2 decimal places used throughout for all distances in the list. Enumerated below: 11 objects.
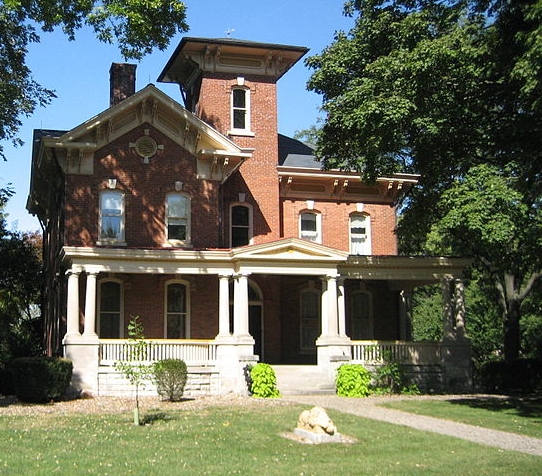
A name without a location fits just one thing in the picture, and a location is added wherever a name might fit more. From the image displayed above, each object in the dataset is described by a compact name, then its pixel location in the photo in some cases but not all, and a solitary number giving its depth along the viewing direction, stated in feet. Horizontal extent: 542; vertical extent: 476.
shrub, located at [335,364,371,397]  77.05
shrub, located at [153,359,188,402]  71.51
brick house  80.94
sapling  53.36
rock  46.91
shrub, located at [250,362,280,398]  74.69
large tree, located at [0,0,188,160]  75.16
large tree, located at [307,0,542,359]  62.54
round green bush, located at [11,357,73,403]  71.87
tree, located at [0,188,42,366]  98.32
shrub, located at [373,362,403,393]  80.84
